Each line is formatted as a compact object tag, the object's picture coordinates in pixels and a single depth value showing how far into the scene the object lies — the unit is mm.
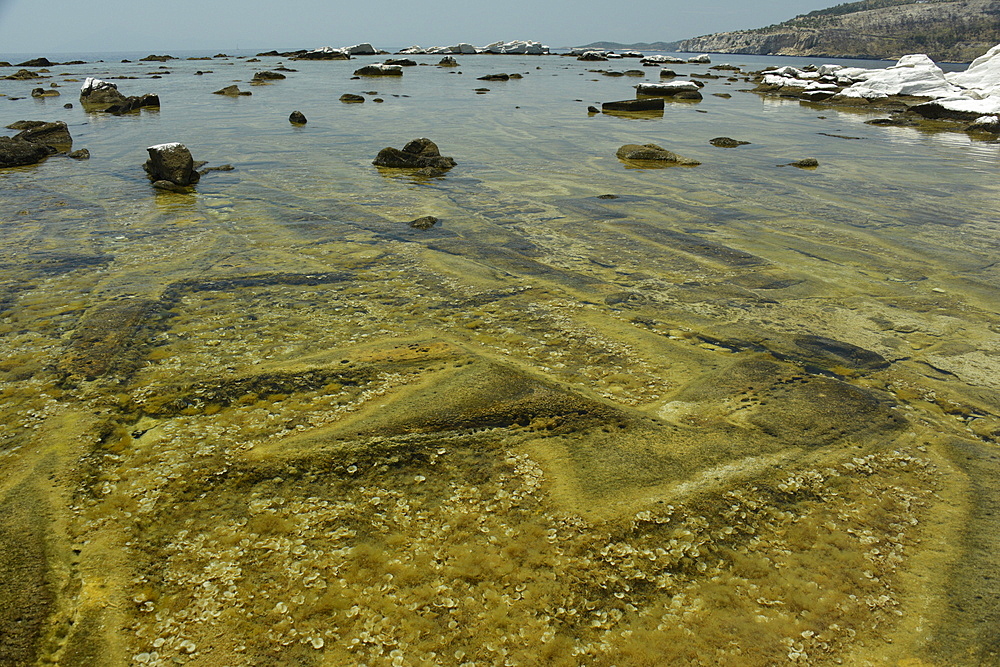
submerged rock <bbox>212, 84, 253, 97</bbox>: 25417
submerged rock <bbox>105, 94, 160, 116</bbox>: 19484
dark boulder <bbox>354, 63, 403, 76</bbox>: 38906
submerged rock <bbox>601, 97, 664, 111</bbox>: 21438
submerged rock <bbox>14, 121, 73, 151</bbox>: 12812
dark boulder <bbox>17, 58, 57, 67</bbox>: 54275
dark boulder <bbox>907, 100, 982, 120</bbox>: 21203
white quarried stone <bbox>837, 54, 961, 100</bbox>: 26828
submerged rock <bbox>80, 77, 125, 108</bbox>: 21875
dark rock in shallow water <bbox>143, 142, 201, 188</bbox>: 8875
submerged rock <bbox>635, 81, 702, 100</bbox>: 26250
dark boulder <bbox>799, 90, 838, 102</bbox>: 28781
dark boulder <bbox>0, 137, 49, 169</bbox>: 10570
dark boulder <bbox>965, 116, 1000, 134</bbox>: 18469
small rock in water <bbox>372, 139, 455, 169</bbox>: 10727
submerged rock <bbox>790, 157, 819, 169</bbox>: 11562
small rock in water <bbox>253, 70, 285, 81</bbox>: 34575
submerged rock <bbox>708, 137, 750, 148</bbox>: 14016
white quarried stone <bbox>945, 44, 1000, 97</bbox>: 24484
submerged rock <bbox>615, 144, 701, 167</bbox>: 11641
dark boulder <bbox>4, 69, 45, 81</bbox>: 37038
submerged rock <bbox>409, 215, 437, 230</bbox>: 7105
